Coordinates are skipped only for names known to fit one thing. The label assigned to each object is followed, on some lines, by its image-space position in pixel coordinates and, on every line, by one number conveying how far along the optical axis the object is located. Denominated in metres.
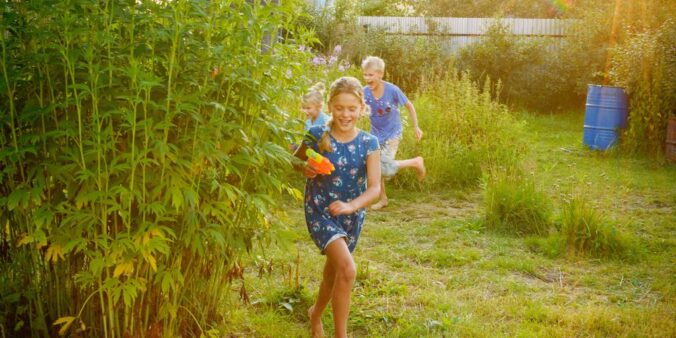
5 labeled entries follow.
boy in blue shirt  7.38
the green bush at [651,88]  10.41
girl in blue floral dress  3.80
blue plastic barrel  11.27
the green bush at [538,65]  15.75
